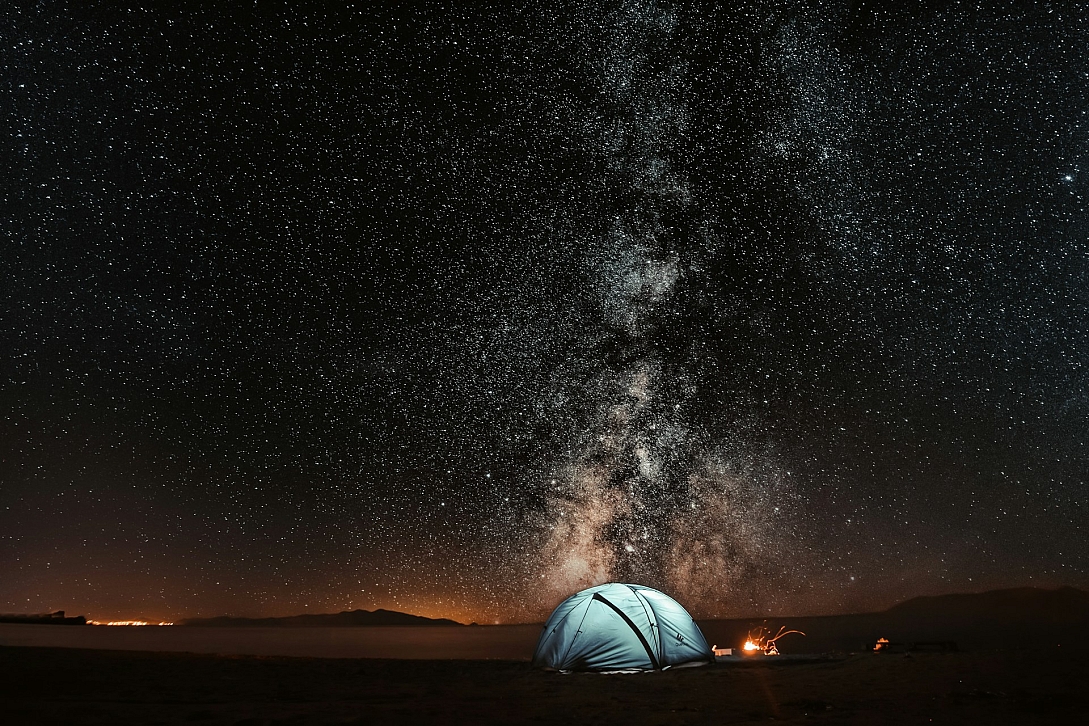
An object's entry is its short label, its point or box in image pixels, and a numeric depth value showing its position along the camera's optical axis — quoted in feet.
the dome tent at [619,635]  39.70
